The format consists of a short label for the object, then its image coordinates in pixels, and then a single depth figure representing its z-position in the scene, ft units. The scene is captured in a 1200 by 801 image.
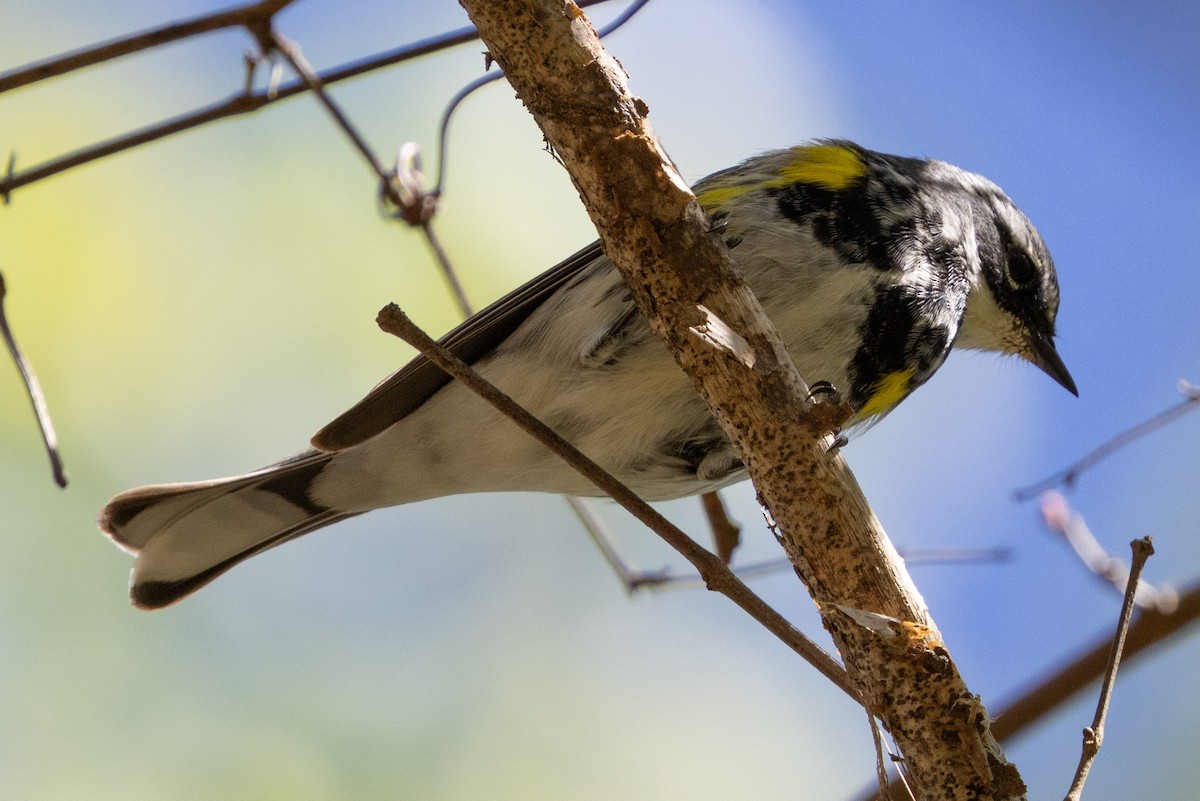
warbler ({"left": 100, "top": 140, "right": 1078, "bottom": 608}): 17.44
